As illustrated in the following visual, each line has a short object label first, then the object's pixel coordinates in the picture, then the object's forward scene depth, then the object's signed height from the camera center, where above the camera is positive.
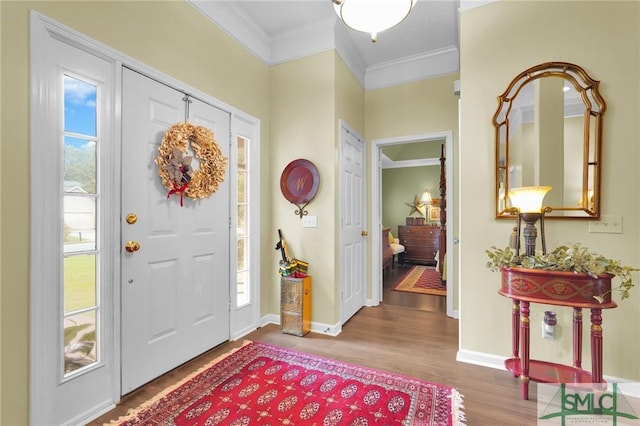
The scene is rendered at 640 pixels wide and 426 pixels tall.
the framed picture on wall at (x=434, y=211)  7.75 +0.07
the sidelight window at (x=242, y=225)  2.92 -0.13
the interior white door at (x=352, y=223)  3.23 -0.12
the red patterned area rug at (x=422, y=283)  4.67 -1.22
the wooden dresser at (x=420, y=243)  7.00 -0.72
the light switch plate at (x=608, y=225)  2.01 -0.07
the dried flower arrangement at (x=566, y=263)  1.71 -0.30
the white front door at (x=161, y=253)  1.94 -0.31
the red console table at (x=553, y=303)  1.72 -0.58
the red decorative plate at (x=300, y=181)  3.04 +0.34
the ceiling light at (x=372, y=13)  1.56 +1.11
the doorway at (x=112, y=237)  1.51 -0.16
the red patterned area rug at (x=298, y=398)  1.71 -1.20
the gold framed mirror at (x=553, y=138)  2.05 +0.56
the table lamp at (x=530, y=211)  1.94 +0.02
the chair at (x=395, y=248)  6.32 -0.77
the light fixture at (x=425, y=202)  7.81 +0.31
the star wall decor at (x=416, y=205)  7.91 +0.23
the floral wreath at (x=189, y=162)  2.13 +0.39
